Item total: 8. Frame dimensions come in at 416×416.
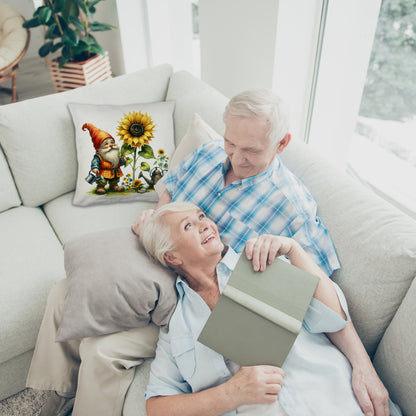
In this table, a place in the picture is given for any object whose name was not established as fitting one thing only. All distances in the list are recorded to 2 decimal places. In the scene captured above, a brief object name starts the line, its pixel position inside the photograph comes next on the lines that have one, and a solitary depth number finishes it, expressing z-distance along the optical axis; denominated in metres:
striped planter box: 2.86
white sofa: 0.92
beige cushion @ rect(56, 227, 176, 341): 1.01
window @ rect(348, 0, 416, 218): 1.51
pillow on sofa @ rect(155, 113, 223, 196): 1.48
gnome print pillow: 1.59
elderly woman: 0.84
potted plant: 2.61
